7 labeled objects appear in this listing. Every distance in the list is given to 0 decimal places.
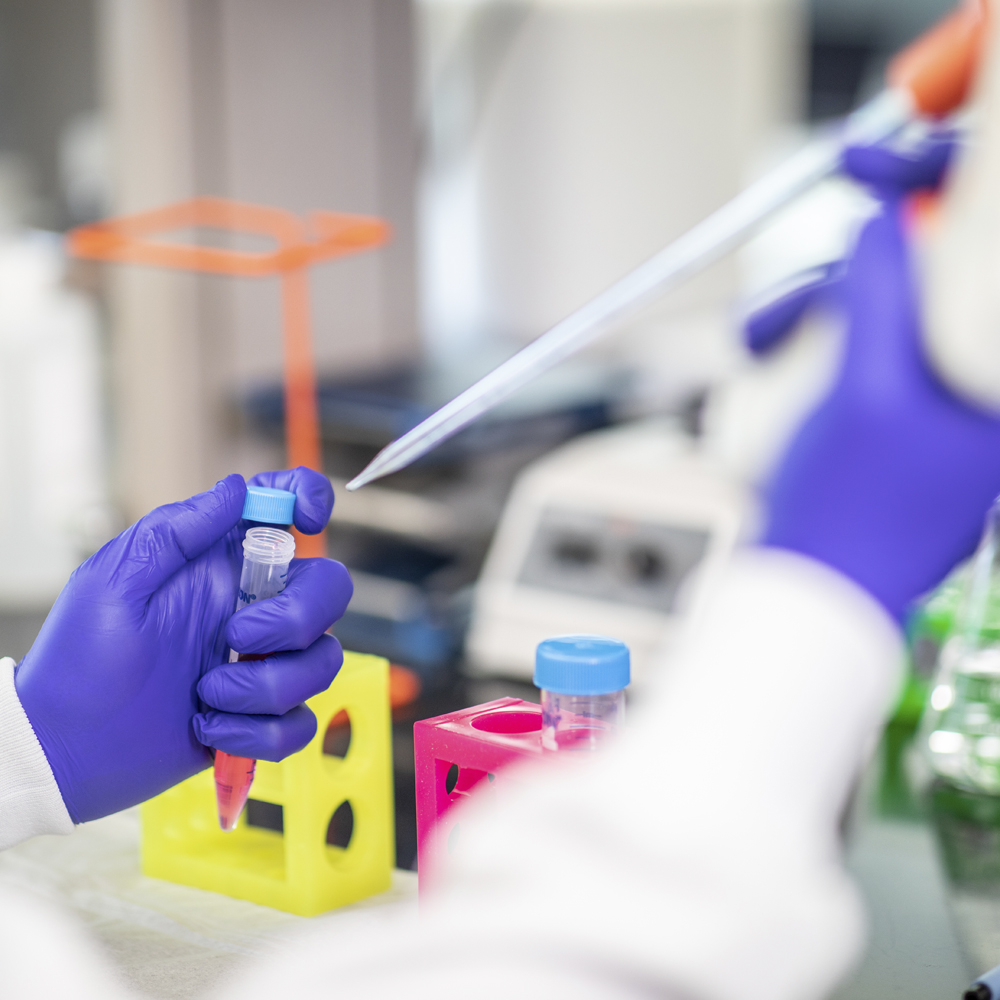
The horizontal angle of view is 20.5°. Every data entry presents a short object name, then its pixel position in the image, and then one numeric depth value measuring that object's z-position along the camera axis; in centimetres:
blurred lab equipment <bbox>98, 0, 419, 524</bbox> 199
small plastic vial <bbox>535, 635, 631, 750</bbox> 109
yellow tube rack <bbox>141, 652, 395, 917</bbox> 120
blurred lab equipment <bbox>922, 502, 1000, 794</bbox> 136
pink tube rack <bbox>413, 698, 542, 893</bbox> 115
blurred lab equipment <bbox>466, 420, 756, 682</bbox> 157
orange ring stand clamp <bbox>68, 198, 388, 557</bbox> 160
